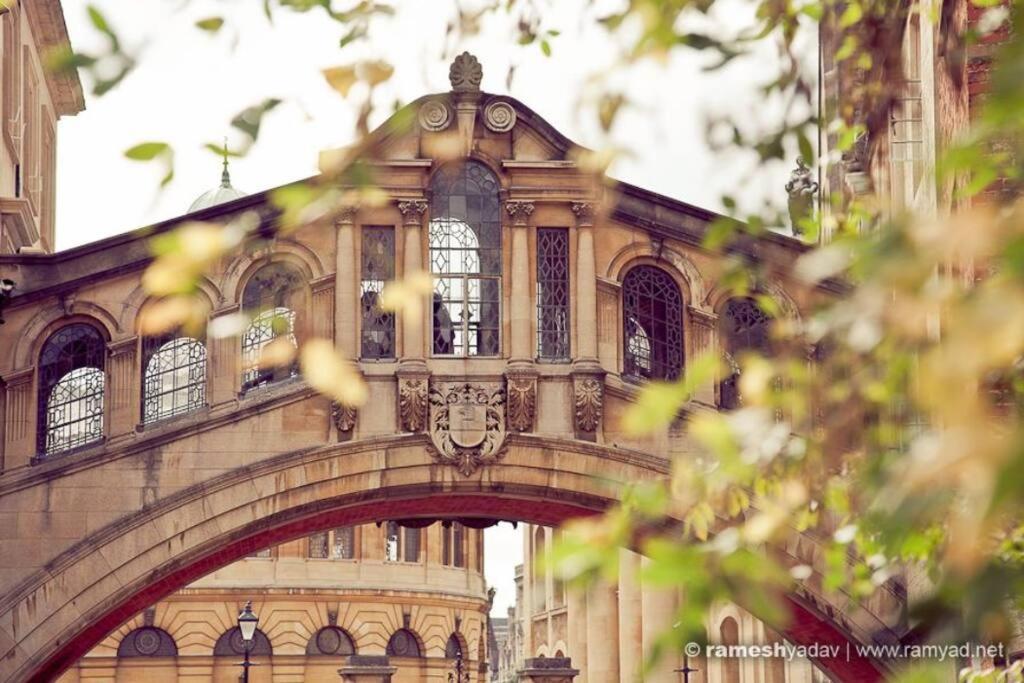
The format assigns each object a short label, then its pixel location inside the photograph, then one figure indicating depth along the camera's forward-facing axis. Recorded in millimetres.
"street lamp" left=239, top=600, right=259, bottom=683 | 33969
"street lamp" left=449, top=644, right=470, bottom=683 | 68200
